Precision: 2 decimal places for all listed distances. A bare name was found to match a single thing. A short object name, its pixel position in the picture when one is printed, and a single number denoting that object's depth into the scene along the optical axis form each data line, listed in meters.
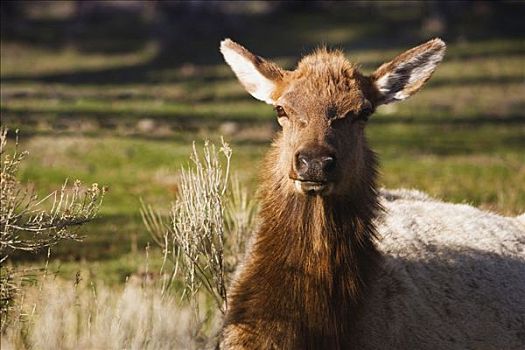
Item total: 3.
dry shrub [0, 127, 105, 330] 12.80
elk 12.96
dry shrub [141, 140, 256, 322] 15.77
